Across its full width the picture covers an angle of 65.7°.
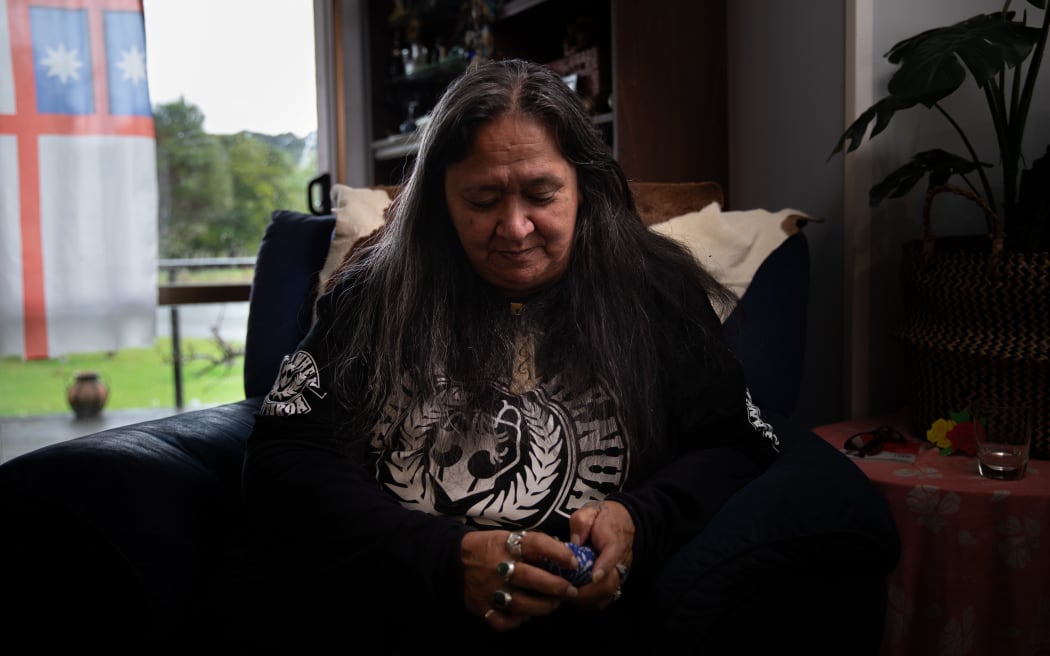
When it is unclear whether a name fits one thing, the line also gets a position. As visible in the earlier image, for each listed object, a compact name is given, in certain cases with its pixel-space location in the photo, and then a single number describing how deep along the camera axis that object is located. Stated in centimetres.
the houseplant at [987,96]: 128
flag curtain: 255
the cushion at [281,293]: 164
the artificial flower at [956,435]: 144
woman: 99
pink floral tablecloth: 123
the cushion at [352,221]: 163
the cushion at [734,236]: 150
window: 295
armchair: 89
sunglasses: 150
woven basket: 134
